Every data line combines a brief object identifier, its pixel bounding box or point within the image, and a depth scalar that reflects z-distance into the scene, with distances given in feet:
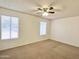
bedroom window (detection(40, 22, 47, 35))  14.05
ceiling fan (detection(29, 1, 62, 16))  6.92
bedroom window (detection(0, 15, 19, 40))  8.43
